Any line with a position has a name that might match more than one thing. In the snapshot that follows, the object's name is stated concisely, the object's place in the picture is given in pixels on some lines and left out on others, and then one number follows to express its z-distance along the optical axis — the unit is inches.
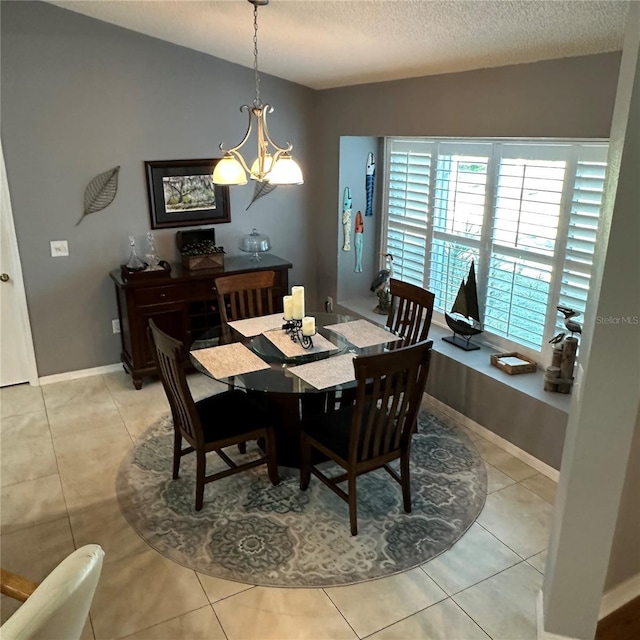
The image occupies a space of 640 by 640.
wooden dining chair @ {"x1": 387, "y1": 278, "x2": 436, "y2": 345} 138.9
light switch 166.7
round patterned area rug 103.3
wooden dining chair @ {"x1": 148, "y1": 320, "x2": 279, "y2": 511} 108.2
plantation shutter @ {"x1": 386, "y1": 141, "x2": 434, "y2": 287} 174.6
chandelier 110.3
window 130.6
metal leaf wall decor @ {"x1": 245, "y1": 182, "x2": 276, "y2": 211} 191.3
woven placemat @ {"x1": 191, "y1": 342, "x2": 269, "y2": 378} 114.7
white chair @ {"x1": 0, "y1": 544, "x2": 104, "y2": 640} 50.1
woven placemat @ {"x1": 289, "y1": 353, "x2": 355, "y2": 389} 109.7
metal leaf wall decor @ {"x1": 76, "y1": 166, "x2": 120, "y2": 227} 167.0
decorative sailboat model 154.8
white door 159.8
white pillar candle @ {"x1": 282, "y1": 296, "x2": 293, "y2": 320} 130.3
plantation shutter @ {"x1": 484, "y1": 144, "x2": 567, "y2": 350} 135.8
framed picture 174.7
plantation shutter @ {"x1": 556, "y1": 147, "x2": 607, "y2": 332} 124.4
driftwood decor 130.5
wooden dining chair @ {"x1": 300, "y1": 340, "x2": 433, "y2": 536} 100.3
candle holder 125.6
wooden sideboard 164.6
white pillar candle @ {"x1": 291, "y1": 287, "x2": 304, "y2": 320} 129.6
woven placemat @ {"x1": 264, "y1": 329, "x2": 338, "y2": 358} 122.7
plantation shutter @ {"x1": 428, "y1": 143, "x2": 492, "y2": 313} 155.3
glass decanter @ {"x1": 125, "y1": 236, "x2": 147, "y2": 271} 165.0
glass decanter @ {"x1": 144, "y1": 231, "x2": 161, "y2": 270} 169.7
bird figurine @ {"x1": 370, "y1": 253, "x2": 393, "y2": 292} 184.9
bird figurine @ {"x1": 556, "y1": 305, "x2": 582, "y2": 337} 127.9
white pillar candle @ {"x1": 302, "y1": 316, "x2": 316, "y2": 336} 125.6
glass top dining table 108.7
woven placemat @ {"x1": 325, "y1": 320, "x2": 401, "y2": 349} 130.8
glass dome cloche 188.4
